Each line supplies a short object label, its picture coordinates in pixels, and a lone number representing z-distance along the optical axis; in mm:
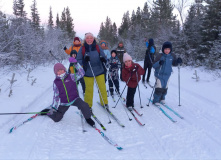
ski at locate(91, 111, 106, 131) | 3388
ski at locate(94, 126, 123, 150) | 2686
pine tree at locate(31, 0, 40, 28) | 41953
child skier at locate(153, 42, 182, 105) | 4516
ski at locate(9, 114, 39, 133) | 3097
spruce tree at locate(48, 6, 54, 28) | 51325
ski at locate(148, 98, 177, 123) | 3670
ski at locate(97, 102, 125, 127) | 3545
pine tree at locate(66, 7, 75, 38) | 48250
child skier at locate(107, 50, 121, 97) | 5977
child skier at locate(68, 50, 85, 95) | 4036
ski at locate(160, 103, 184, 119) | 3856
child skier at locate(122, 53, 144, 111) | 4379
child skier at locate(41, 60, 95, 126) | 3504
